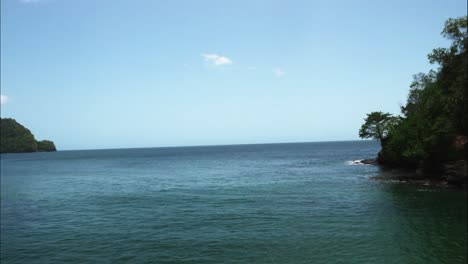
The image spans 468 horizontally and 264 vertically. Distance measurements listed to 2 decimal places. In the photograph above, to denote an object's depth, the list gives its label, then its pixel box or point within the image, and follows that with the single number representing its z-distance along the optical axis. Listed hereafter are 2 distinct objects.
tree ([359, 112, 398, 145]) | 83.19
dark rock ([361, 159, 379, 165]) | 87.11
